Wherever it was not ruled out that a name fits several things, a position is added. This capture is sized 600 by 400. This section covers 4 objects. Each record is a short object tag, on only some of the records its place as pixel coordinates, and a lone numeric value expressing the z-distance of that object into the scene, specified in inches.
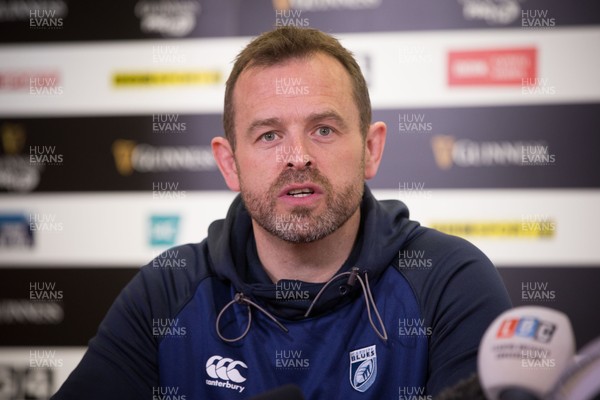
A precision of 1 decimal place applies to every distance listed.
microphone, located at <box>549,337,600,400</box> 145.6
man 159.6
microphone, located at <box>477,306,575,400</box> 145.8
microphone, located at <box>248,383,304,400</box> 149.1
